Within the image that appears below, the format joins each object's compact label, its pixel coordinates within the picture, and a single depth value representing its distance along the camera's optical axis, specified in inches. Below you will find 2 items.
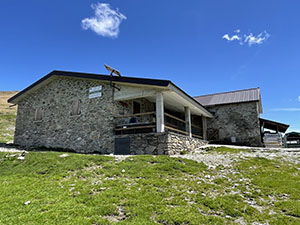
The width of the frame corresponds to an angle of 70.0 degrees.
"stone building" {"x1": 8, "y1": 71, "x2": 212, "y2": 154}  429.4
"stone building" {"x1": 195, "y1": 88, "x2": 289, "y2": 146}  718.5
